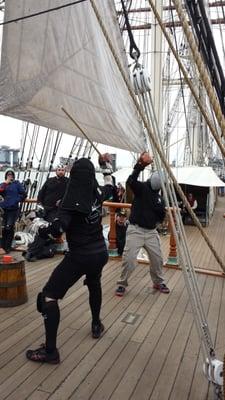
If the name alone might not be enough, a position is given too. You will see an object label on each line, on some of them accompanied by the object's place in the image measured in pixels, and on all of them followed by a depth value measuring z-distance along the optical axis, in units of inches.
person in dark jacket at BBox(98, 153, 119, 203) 127.8
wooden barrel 151.5
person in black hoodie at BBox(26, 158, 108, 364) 104.8
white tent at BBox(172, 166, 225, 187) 459.2
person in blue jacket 246.5
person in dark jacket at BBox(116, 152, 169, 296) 165.8
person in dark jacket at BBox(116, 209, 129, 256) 244.8
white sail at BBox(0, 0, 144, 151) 99.6
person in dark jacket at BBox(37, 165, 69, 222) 215.3
